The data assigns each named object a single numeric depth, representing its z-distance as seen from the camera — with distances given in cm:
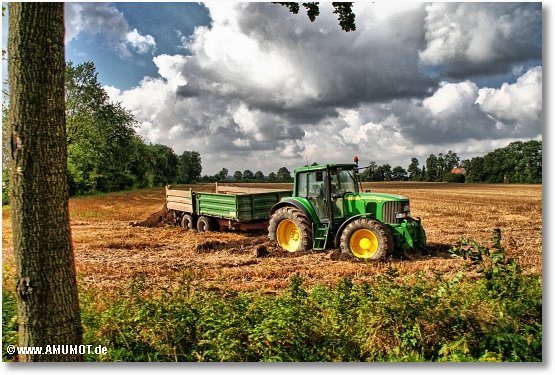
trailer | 1008
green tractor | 725
